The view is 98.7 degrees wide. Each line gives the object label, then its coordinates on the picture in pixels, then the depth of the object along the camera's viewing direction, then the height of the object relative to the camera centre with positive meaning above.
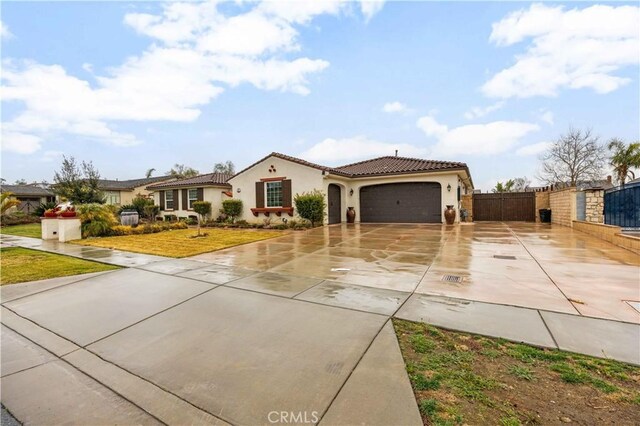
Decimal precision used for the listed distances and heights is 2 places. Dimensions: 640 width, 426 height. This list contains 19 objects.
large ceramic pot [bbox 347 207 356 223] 16.94 -0.41
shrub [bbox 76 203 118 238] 11.70 -0.30
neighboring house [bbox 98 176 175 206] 28.22 +2.40
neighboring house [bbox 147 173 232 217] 19.67 +1.29
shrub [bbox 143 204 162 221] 21.14 +0.08
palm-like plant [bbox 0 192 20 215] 18.05 +0.84
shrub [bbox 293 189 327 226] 14.28 +0.16
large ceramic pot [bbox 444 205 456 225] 15.14 -0.42
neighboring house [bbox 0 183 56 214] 26.50 +1.89
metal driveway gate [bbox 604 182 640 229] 8.88 -0.09
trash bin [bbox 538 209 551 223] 16.31 -0.61
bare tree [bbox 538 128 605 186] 25.62 +4.53
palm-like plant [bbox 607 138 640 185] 24.93 +4.22
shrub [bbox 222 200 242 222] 17.34 +0.22
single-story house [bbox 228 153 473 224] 15.30 +1.24
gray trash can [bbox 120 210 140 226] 15.32 -0.33
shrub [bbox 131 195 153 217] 21.98 +0.67
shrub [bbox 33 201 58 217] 19.21 +0.29
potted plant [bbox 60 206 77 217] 10.94 +0.06
